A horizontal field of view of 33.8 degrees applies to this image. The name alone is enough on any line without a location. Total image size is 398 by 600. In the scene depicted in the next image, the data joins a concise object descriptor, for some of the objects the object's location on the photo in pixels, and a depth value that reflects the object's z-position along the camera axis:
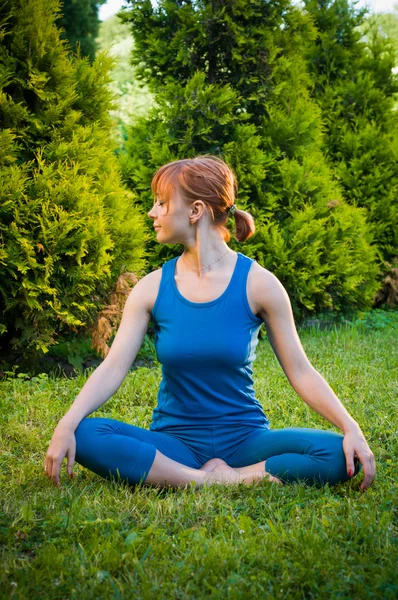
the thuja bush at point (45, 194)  4.72
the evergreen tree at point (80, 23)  12.28
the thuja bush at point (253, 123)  6.26
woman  2.77
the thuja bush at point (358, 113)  8.30
